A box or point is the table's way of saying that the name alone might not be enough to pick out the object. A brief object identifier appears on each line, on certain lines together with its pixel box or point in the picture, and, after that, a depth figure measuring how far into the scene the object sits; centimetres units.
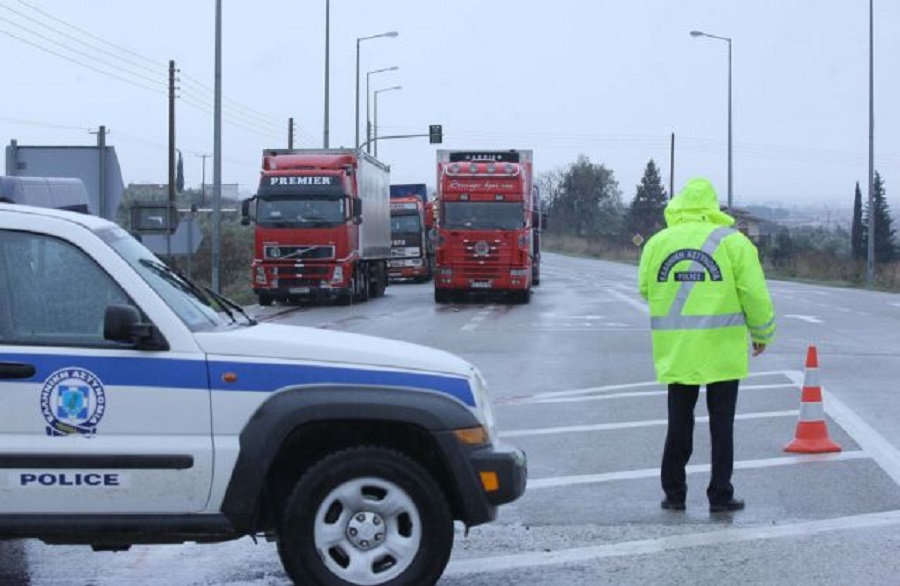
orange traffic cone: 1070
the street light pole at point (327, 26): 4844
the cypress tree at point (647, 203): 12175
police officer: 848
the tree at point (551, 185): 14125
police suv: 605
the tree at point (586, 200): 13612
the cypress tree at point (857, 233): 8919
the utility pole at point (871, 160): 5084
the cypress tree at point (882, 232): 9162
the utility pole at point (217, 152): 3322
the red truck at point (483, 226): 3412
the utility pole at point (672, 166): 8538
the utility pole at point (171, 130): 4485
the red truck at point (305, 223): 3297
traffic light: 6444
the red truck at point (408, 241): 5312
